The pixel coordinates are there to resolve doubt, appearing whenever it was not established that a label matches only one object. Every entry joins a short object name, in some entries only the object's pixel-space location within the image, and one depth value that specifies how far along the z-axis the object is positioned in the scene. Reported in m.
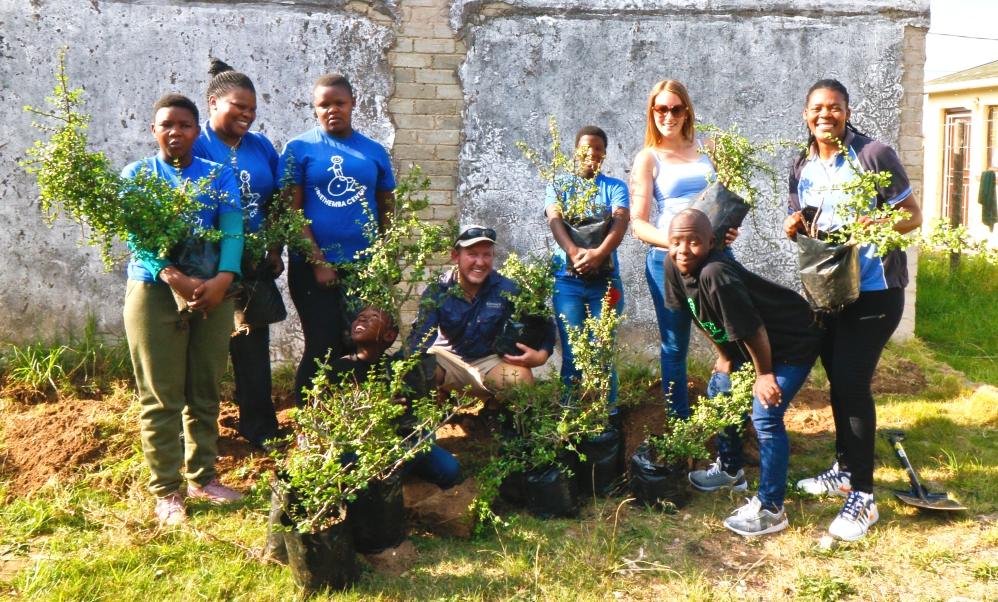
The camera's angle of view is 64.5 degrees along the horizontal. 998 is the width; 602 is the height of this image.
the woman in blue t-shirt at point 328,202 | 4.09
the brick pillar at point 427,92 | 5.49
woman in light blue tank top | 4.24
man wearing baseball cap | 4.36
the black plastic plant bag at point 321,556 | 3.10
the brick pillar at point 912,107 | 5.79
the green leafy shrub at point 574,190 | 4.32
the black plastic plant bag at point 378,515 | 3.39
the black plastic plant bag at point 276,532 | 3.16
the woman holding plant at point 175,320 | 3.57
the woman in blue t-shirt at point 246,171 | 3.97
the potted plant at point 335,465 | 3.11
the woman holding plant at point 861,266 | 3.52
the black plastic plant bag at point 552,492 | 3.81
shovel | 3.83
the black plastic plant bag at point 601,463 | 4.04
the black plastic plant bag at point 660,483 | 3.91
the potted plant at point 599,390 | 3.93
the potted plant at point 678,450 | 3.77
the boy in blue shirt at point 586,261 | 4.34
